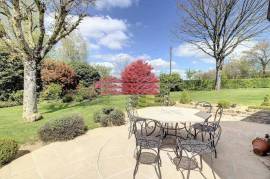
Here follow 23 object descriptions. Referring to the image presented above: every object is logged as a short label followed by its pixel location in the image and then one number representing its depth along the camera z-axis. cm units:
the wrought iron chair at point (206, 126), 270
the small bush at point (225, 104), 549
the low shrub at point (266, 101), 524
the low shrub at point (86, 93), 803
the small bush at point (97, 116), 417
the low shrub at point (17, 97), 778
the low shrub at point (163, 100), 613
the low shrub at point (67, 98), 774
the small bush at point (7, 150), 226
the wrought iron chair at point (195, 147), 194
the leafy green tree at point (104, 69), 1440
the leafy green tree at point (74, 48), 1300
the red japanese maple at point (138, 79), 907
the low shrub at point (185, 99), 647
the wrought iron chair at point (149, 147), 201
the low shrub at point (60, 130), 302
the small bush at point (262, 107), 493
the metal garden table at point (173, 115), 237
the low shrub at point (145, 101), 596
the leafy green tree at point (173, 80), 1171
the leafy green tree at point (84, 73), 947
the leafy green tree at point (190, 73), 1843
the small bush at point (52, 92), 781
